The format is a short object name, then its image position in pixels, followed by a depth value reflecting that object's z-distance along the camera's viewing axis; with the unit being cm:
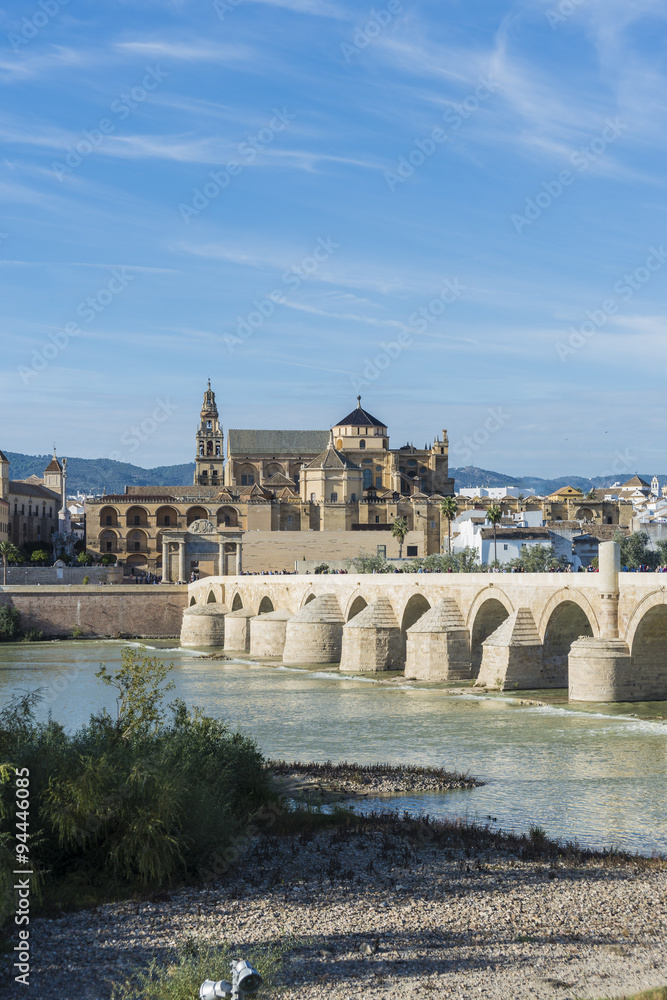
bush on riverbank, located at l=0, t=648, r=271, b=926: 1334
